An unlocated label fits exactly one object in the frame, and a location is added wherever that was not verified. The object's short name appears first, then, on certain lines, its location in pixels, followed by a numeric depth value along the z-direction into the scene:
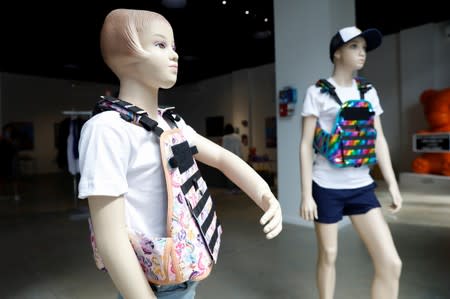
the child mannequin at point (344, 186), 1.60
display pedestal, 5.75
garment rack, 5.44
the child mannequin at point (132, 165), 0.78
